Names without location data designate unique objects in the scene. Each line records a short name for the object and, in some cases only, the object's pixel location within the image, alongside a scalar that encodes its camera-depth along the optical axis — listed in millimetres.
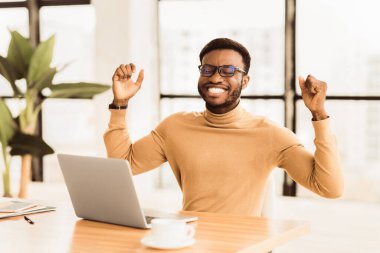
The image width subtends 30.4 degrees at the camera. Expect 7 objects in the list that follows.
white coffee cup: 1737
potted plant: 4809
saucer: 1738
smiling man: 2365
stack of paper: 2246
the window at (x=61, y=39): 5934
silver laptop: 1948
